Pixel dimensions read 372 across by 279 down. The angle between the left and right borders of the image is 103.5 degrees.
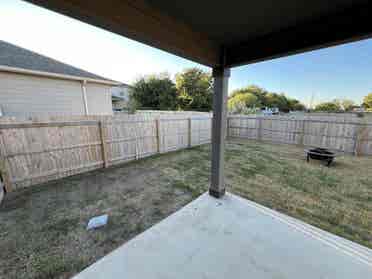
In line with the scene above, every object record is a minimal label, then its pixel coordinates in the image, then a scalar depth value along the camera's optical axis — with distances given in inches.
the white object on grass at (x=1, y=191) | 109.4
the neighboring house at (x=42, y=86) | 172.7
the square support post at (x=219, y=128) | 86.8
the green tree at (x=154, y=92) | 615.5
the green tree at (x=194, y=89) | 641.6
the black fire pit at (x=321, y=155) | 180.9
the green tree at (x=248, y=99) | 1035.5
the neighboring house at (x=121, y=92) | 957.1
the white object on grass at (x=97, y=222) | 84.2
